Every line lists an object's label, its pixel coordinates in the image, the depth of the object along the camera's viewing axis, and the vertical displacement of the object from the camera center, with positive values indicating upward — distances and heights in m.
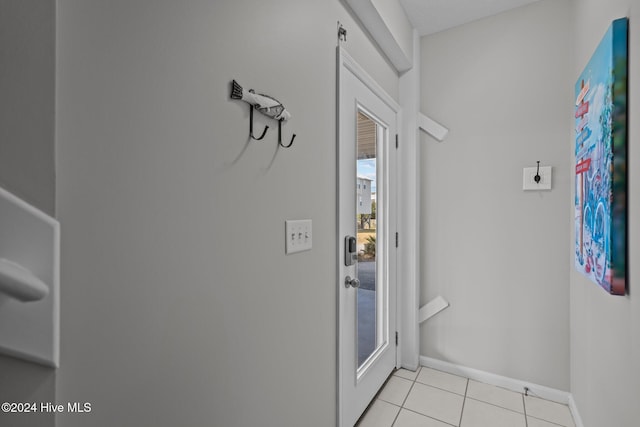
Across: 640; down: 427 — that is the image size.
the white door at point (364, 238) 1.54 -0.14
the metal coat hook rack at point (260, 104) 0.90 +0.34
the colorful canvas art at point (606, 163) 1.09 +0.20
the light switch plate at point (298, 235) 1.15 -0.08
